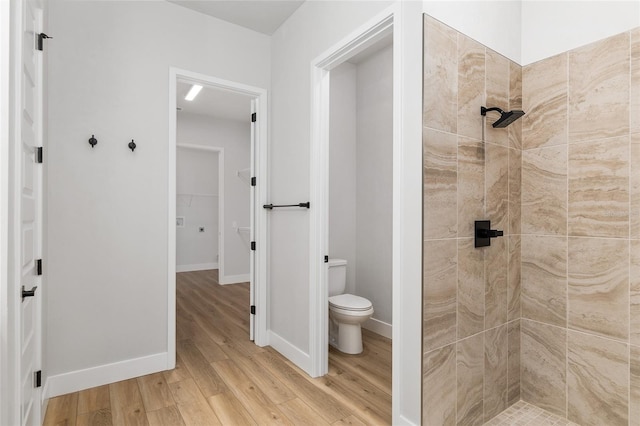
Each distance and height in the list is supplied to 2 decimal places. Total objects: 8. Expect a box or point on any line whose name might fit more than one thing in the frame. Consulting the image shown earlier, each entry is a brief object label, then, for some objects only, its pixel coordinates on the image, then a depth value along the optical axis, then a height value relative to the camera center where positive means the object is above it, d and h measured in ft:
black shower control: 5.97 -0.35
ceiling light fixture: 13.92 +5.04
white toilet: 8.66 -2.57
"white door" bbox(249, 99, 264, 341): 9.80 -0.12
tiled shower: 5.43 -0.35
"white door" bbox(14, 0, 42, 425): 4.31 +0.03
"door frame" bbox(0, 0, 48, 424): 3.68 +0.07
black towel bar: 7.98 +0.17
